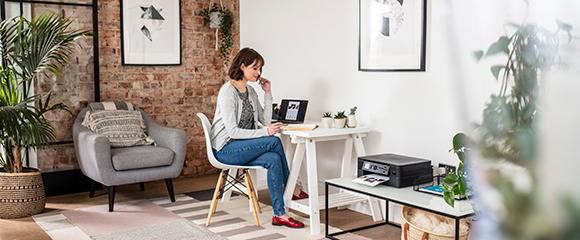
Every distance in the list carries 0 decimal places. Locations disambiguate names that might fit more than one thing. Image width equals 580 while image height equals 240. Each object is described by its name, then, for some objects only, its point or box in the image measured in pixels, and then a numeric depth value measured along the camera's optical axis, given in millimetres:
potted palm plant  3225
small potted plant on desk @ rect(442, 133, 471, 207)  1614
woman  3078
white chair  3086
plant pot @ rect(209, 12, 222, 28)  4609
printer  2611
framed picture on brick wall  4262
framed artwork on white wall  2941
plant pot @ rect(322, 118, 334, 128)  3225
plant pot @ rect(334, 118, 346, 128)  3225
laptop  3519
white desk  2967
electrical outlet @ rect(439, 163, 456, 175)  2785
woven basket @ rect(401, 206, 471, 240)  2277
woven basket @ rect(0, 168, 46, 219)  3227
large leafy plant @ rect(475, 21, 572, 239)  236
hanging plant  4629
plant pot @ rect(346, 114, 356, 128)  3225
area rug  2920
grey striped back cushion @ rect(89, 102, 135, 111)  3929
